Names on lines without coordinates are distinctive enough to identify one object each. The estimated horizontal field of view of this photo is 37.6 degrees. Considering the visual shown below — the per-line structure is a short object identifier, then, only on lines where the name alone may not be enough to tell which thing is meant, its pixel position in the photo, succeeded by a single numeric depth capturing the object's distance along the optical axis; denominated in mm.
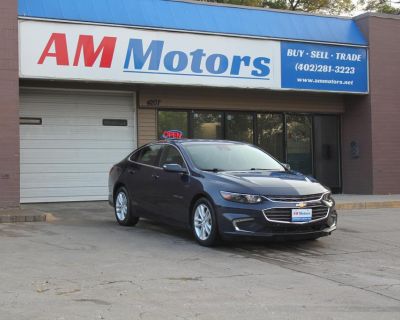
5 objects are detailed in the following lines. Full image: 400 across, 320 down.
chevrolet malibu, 8180
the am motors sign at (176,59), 13312
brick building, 13414
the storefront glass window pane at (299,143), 18062
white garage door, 14844
